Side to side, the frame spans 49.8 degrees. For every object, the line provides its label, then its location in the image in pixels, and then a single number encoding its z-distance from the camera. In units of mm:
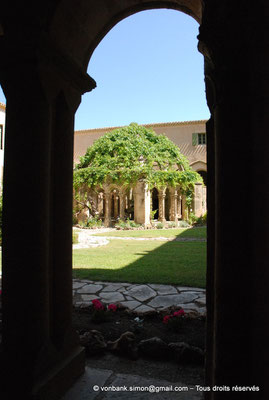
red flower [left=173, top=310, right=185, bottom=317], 3268
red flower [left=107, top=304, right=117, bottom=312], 3678
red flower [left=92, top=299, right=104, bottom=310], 3605
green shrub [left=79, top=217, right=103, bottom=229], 18906
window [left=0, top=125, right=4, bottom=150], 21191
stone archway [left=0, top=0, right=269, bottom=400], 1305
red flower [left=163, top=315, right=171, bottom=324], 3227
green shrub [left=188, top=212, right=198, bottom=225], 20375
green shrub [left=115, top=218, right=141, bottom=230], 17891
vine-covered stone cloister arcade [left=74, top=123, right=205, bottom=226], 19203
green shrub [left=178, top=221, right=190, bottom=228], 19406
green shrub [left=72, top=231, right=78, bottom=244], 11022
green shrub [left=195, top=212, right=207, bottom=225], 20309
